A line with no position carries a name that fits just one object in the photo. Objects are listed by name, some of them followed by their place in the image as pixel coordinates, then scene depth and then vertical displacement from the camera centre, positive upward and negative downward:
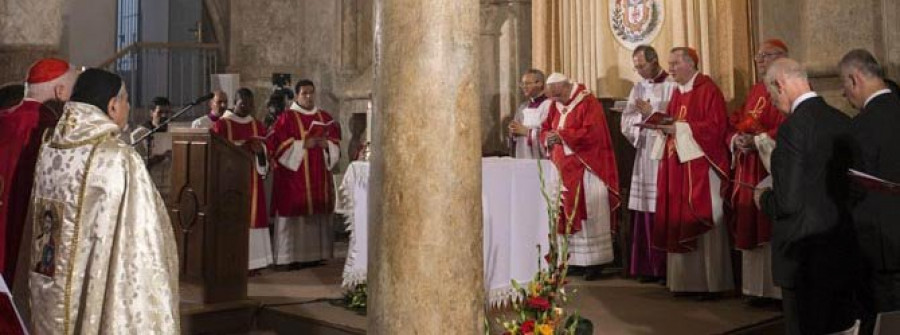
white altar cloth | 5.73 -0.15
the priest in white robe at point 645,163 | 7.39 +0.27
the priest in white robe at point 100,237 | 3.49 -0.13
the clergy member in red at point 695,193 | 6.83 +0.03
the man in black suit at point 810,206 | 4.05 -0.05
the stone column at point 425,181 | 3.36 +0.07
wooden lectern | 6.07 -0.09
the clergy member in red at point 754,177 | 6.37 +0.13
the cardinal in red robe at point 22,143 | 4.50 +0.30
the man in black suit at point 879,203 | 4.21 -0.04
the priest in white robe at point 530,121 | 8.18 +0.71
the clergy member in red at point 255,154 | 8.39 +0.43
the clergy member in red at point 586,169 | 7.79 +0.24
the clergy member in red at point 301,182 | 8.67 +0.17
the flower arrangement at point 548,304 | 4.55 -0.55
